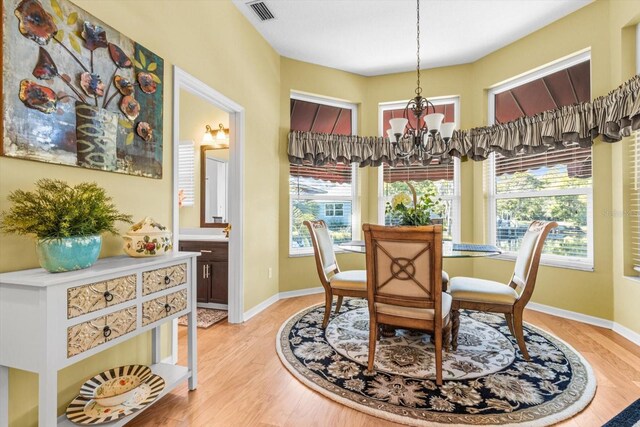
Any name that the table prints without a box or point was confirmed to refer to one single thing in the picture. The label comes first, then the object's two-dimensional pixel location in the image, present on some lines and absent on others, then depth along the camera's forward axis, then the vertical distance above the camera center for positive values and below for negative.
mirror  3.99 +0.37
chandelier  2.54 +0.77
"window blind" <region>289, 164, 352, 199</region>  4.24 +0.50
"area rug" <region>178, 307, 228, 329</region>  3.06 -1.08
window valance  2.63 +0.92
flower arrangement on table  2.57 +0.05
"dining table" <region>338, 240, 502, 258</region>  2.33 -0.29
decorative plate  1.42 -0.94
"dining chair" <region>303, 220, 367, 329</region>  2.74 -0.57
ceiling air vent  3.00 +2.09
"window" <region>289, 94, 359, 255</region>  4.25 +0.44
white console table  1.14 -0.43
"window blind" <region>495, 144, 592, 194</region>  3.23 +0.54
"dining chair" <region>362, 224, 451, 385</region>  1.89 -0.41
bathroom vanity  3.43 -0.61
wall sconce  3.99 +1.03
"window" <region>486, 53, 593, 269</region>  3.21 +0.42
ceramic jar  1.68 -0.14
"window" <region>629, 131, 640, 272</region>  2.71 +0.16
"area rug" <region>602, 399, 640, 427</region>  1.58 -1.07
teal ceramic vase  1.25 -0.16
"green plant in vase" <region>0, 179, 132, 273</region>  1.25 -0.03
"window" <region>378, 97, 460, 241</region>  4.30 +0.53
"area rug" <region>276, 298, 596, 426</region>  1.70 -1.08
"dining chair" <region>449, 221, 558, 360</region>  2.24 -0.59
